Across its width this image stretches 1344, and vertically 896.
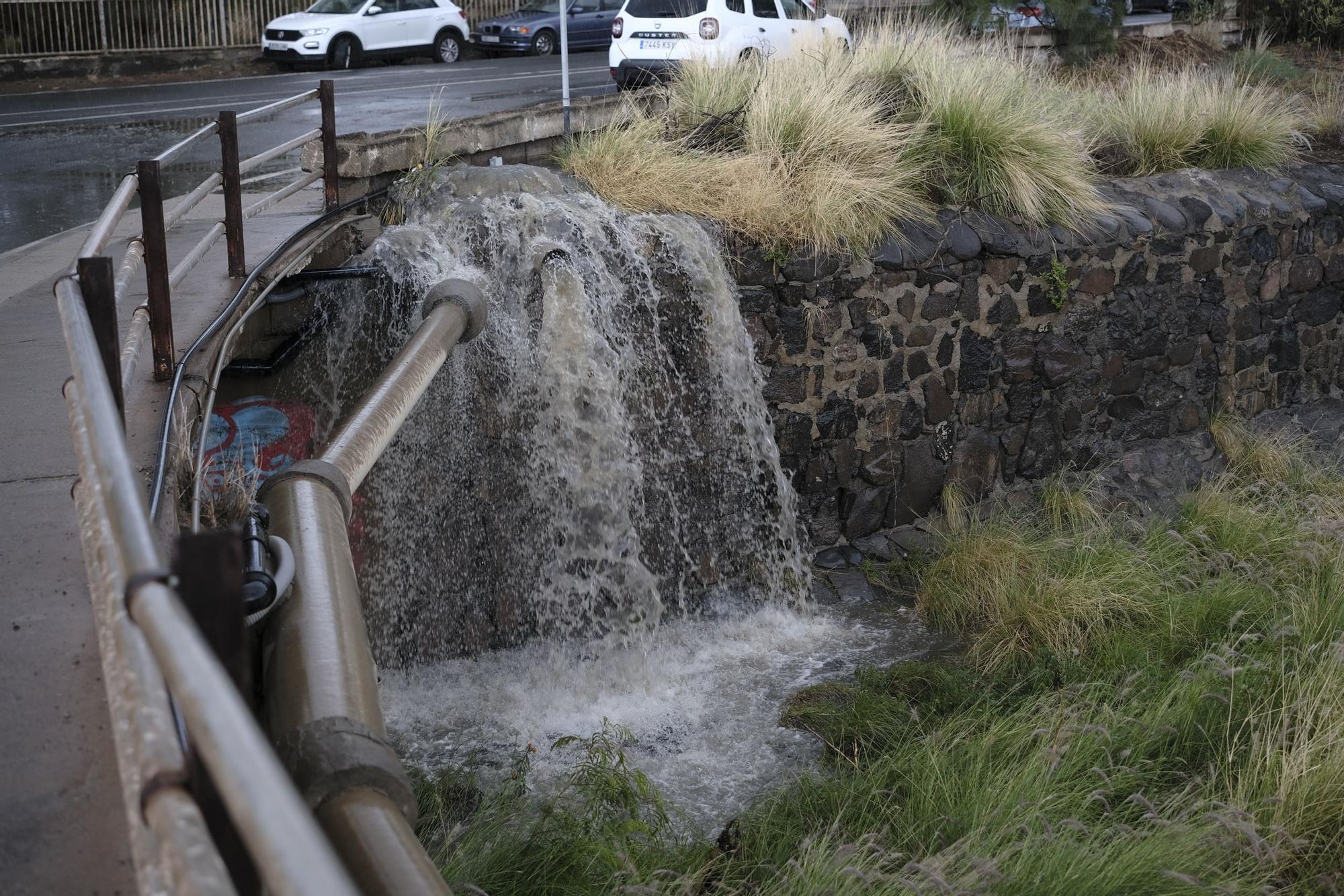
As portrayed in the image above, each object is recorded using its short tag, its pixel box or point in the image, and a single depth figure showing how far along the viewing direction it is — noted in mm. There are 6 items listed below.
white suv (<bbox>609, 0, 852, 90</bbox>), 13016
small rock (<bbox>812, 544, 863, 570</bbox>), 7625
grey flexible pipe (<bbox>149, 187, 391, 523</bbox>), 3388
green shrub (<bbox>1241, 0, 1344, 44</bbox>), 16422
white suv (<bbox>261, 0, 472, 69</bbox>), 19969
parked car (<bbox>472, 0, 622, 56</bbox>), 21781
